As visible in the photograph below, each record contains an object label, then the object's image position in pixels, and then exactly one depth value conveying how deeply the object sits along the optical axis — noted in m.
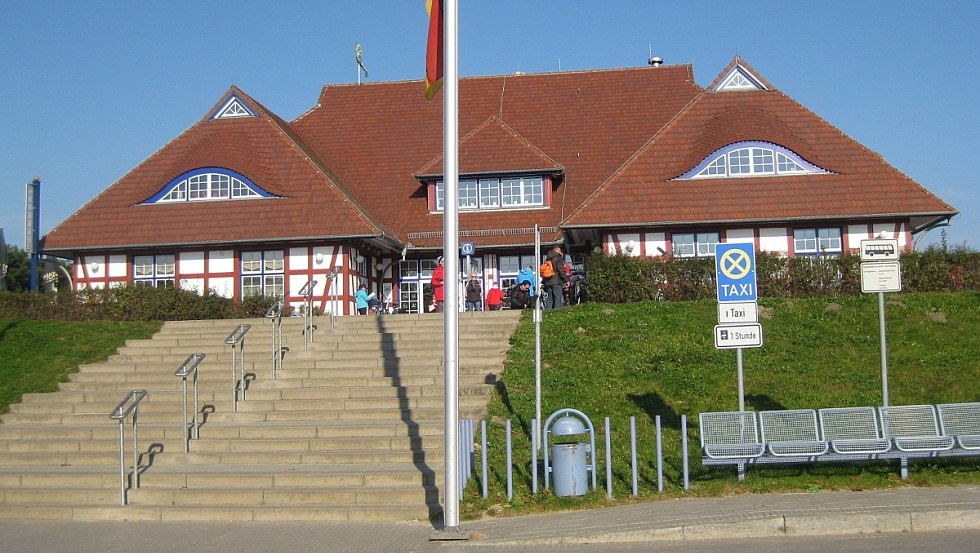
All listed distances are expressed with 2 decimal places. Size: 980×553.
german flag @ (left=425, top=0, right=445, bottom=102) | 12.02
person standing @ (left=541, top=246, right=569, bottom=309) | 23.08
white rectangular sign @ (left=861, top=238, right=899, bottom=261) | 12.96
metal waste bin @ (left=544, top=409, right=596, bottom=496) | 11.92
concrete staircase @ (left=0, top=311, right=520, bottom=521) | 12.59
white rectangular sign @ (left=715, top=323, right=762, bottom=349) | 12.65
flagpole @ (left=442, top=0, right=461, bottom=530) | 10.78
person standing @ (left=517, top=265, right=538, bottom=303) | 25.47
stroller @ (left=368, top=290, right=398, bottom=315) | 28.69
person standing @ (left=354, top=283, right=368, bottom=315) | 27.55
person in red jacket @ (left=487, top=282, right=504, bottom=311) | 26.38
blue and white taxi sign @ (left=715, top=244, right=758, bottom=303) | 12.84
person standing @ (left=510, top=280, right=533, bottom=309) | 24.75
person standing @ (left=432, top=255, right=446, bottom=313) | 25.25
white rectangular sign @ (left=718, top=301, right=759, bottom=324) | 12.77
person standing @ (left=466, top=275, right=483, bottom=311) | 25.38
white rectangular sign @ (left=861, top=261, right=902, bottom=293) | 12.91
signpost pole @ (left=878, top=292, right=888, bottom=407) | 12.73
